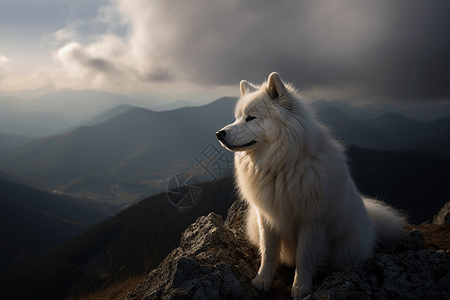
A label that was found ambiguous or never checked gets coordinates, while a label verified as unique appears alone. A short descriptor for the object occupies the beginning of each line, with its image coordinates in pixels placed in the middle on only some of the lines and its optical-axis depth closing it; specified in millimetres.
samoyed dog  2871
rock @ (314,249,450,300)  2686
